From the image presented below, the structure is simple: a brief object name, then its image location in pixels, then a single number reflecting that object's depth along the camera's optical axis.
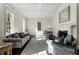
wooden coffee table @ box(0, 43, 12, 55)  1.24
